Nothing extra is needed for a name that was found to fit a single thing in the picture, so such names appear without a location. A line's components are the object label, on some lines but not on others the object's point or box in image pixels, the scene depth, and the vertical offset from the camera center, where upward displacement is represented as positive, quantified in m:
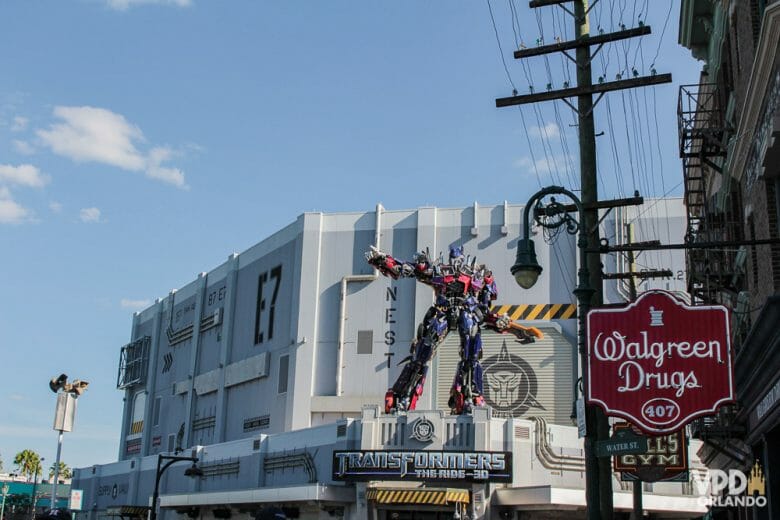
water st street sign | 10.90 +0.92
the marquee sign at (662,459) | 18.70 +1.34
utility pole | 12.05 +5.62
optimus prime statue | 33.26 +7.04
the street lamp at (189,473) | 34.19 +1.27
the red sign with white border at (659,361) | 11.16 +1.94
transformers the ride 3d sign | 30.52 +1.64
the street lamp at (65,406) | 26.17 +2.67
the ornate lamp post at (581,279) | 11.91 +3.19
